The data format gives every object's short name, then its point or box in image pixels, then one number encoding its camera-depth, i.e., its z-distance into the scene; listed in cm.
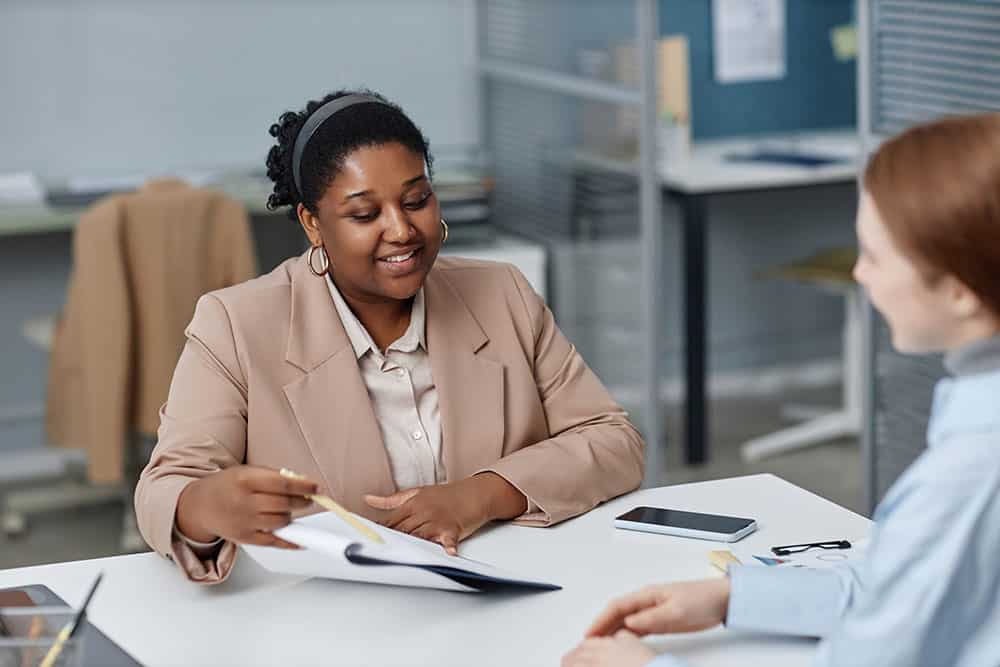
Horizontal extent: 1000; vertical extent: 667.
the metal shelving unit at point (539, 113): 356
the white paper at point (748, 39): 449
